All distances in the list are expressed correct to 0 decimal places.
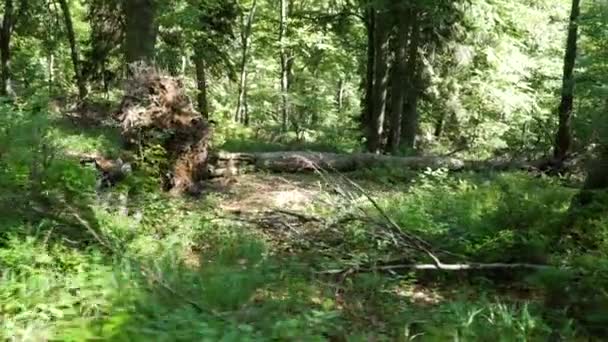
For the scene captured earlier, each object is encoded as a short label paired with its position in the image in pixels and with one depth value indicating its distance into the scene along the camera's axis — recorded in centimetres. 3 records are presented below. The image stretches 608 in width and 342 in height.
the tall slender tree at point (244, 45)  2159
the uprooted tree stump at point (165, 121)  891
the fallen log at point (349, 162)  1180
